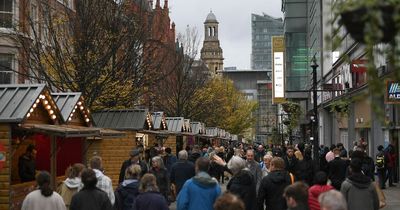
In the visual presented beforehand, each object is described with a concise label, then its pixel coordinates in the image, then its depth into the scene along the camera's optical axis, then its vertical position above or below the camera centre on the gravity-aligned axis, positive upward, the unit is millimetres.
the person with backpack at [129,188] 10680 -826
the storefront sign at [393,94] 21062 +1361
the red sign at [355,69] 27261 +2811
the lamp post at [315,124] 22714 +473
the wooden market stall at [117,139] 23094 -48
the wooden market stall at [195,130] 45462 +467
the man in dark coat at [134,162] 13352 -549
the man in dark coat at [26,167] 15375 -705
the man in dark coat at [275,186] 10148 -736
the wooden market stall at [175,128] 36125 +487
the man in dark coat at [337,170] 14422 -700
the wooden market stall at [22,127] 13898 +197
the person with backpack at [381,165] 22891 -951
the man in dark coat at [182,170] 14547 -717
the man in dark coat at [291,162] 15234 -565
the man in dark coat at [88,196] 9164 -817
